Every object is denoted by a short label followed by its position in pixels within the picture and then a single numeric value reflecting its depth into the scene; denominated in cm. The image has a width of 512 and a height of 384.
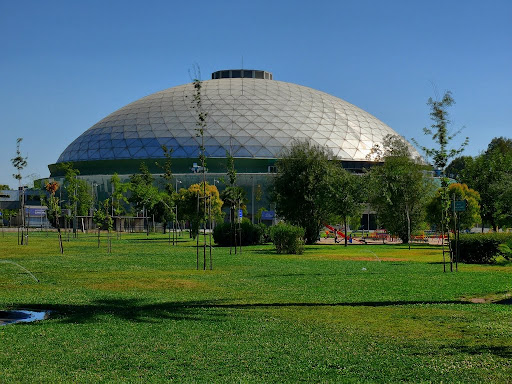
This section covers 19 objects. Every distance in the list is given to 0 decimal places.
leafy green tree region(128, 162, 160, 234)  6838
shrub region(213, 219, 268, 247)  4931
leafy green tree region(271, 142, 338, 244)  5116
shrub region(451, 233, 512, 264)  3044
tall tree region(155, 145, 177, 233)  6088
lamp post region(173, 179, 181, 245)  5447
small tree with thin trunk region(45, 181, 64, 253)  4491
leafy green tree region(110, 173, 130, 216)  7231
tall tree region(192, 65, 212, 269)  2732
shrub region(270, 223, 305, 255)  3809
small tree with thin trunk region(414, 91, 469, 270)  2862
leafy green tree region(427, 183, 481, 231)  5103
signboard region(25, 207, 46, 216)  9325
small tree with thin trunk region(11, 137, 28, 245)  5083
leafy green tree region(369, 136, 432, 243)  5559
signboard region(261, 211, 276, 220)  8354
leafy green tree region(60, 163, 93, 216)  6969
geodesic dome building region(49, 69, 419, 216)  8856
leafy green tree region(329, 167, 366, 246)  4900
